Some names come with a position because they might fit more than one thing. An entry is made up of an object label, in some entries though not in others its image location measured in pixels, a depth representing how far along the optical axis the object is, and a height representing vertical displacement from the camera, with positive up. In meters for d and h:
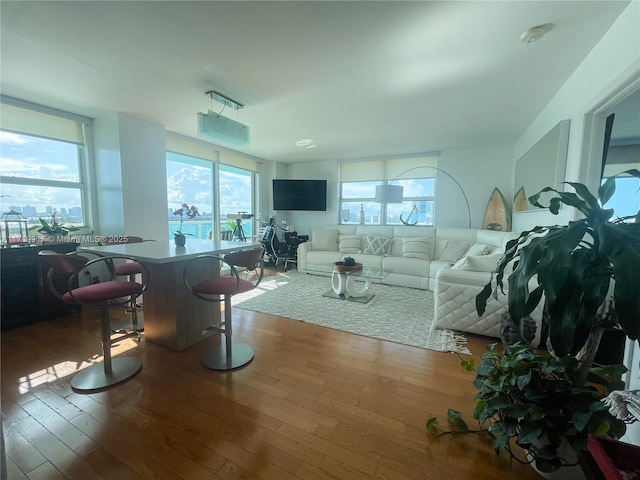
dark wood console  2.54 -0.80
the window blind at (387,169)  5.00 +0.96
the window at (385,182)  5.06 +0.51
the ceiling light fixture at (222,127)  2.55 +0.88
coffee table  3.53 -0.97
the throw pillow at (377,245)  4.78 -0.56
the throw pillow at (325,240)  5.27 -0.52
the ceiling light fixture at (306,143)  4.24 +1.20
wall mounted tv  5.85 +0.45
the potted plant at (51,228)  2.87 -0.21
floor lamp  4.45 +0.37
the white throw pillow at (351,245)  5.00 -0.58
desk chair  5.56 -0.76
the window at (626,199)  2.05 +0.16
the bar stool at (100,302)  1.62 -0.61
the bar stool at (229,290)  1.89 -0.57
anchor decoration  5.16 -0.06
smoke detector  1.64 +1.18
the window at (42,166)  2.78 +0.50
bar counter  2.14 -0.77
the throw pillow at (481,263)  2.60 -0.46
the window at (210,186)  4.33 +0.49
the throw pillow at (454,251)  4.20 -0.56
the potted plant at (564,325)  0.85 -0.38
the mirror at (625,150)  2.07 +0.86
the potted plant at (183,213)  2.24 -0.02
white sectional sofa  2.50 -0.65
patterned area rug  2.52 -1.16
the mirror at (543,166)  2.25 +0.55
